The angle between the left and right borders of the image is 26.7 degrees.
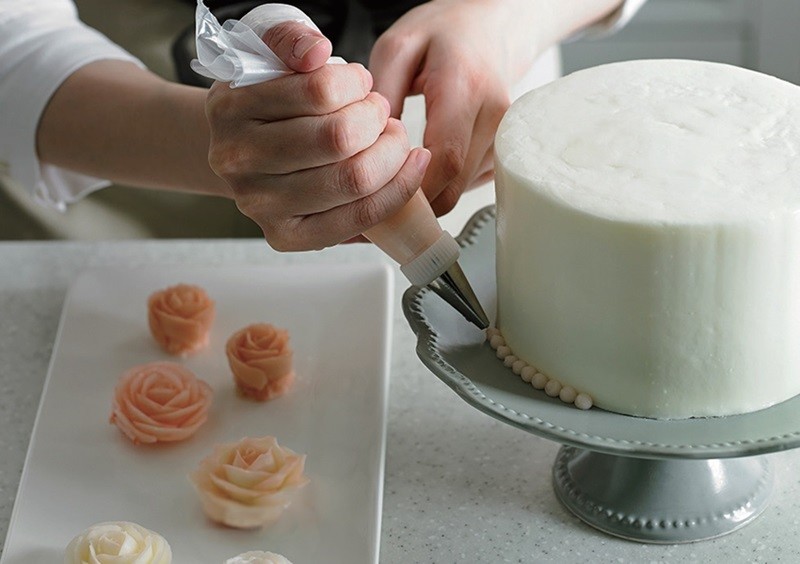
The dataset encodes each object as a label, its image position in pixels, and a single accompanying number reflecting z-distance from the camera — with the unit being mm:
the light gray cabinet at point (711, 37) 2314
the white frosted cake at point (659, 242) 627
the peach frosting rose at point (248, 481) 694
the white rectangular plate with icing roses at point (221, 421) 701
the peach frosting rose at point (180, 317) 810
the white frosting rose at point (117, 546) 659
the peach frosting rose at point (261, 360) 777
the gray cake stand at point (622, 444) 634
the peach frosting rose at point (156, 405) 749
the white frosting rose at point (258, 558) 660
